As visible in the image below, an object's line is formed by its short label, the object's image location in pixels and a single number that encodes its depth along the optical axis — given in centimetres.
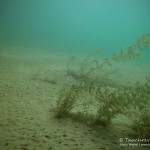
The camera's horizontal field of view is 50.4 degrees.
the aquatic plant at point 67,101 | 316
